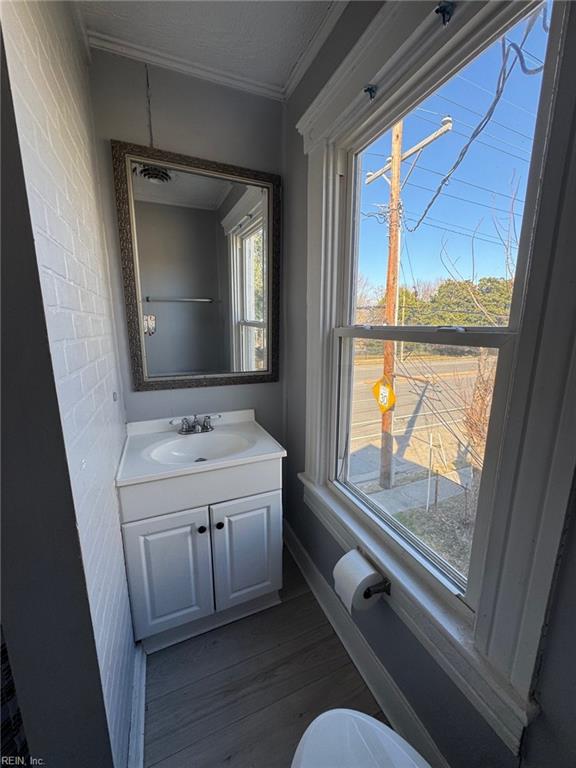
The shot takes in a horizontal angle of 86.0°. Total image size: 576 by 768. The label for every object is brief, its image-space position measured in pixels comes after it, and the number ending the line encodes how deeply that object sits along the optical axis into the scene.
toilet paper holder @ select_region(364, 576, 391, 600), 0.98
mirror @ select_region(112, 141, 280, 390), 1.35
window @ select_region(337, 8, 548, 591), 0.67
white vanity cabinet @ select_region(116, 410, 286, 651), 1.14
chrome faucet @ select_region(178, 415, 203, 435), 1.49
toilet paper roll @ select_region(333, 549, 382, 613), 0.98
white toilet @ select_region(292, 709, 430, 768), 0.66
